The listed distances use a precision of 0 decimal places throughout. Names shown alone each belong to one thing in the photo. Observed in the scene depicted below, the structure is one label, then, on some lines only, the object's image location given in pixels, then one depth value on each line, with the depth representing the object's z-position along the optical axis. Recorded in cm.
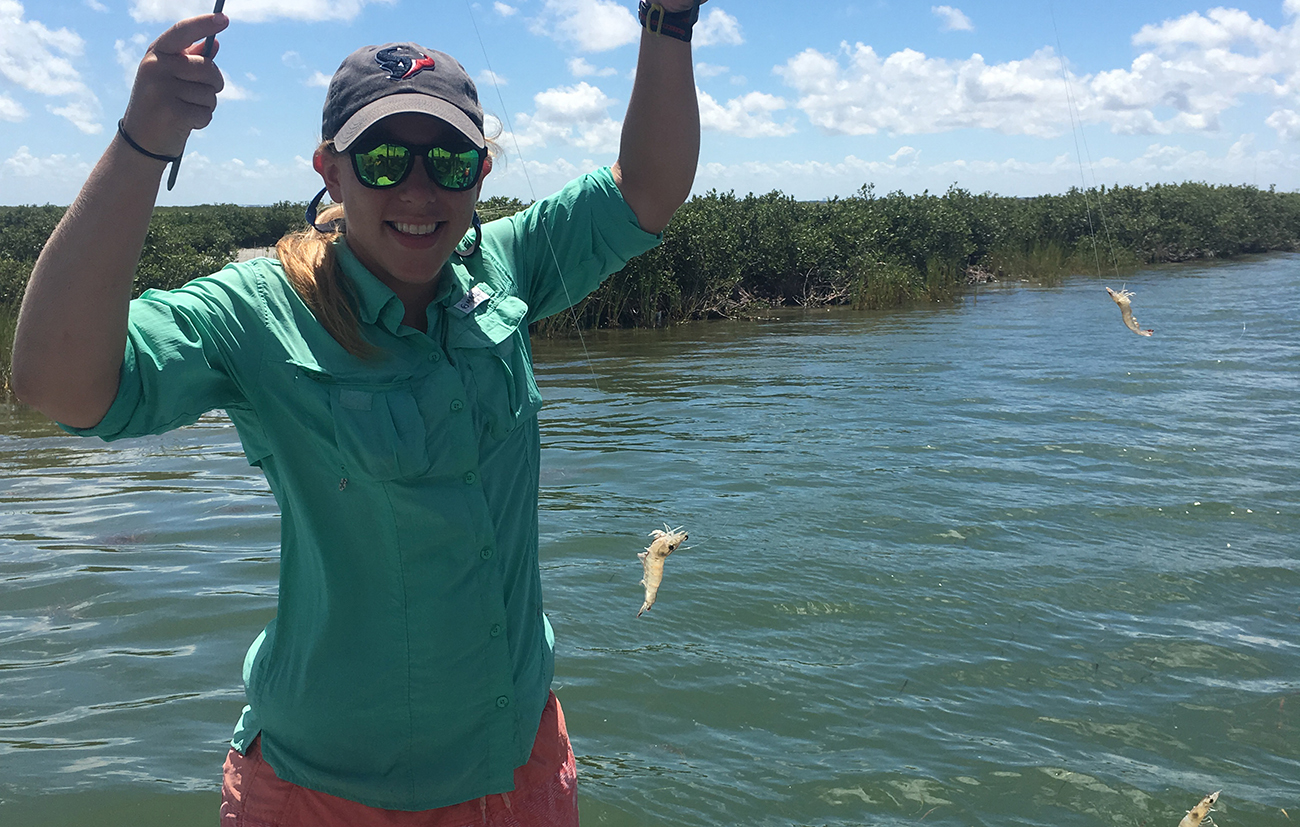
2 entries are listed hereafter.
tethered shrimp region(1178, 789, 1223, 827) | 399
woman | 205
